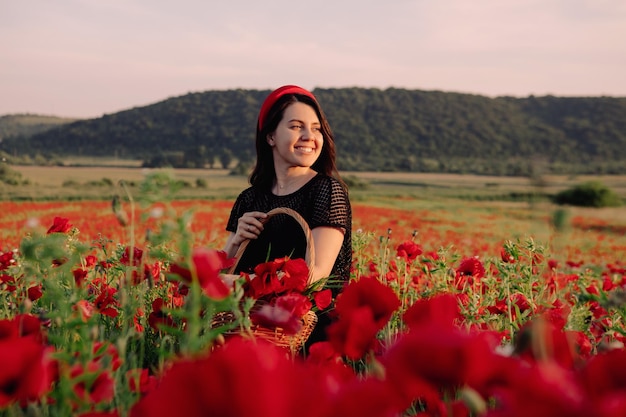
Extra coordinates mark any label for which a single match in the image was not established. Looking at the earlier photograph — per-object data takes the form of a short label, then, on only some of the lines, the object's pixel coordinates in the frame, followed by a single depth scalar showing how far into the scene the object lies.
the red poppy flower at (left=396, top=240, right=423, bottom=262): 2.72
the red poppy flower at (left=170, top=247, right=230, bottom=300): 0.85
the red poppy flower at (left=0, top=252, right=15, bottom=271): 2.36
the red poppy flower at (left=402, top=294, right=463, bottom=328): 0.93
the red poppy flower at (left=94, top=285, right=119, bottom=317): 1.85
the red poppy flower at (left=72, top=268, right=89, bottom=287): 2.08
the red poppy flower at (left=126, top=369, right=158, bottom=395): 0.94
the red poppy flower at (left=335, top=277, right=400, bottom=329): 1.09
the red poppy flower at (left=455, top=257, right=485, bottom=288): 2.45
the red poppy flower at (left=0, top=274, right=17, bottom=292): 2.31
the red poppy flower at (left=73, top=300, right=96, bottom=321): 1.11
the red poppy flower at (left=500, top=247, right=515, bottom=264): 2.71
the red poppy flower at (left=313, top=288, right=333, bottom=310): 1.72
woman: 2.55
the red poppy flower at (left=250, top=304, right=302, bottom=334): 1.08
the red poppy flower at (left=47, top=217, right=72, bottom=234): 2.26
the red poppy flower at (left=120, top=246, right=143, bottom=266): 1.84
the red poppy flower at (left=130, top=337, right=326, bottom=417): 0.51
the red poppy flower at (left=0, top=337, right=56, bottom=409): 0.76
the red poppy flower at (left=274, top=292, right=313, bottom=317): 1.41
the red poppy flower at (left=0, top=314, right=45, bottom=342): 0.96
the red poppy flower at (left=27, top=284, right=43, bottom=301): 2.02
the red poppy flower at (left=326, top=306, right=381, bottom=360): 1.02
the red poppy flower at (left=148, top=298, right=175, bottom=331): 1.80
